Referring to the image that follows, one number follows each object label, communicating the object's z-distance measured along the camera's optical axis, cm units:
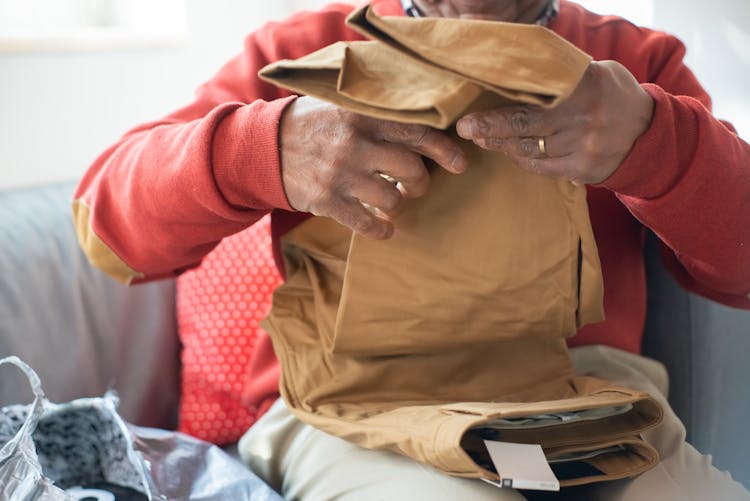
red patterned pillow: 114
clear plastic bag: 88
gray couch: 100
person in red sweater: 70
